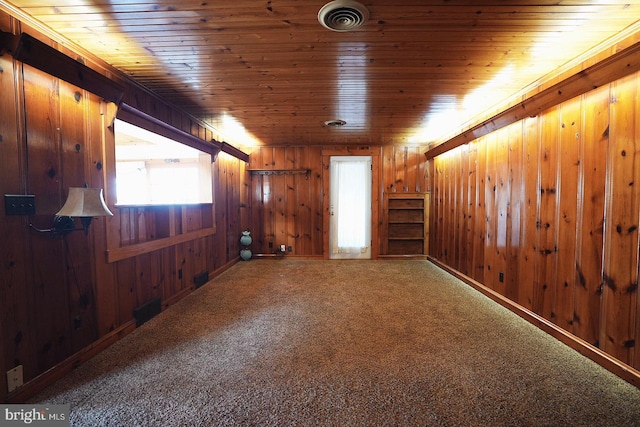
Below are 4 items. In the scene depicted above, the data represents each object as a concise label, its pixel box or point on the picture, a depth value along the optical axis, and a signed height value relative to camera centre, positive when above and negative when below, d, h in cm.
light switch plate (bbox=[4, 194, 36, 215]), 144 +0
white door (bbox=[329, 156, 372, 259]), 523 -10
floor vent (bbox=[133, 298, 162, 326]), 241 -103
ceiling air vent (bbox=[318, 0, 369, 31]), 146 +109
